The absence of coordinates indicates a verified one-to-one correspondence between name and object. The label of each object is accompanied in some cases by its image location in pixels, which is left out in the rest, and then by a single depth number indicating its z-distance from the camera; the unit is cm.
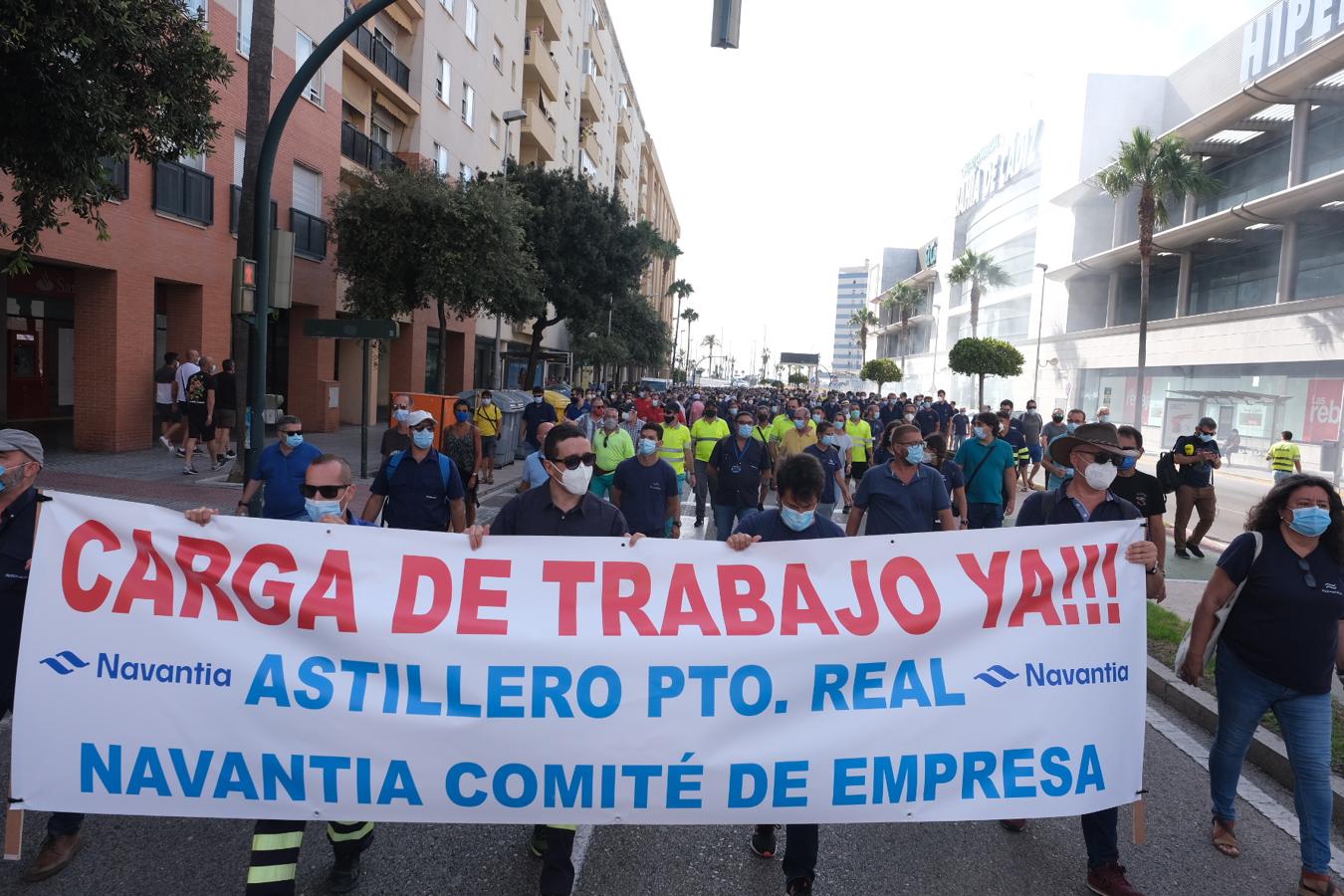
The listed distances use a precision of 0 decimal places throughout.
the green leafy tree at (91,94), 718
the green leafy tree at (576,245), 3294
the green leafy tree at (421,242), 1972
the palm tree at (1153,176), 3559
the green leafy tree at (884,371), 7656
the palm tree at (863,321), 10149
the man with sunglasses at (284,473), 627
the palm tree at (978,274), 6244
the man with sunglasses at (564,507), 427
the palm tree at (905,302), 8562
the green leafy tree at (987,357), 4641
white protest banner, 331
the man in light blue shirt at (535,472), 772
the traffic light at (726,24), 770
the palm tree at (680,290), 10532
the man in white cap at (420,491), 610
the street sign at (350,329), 1456
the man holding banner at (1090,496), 434
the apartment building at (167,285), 1580
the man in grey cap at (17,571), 350
